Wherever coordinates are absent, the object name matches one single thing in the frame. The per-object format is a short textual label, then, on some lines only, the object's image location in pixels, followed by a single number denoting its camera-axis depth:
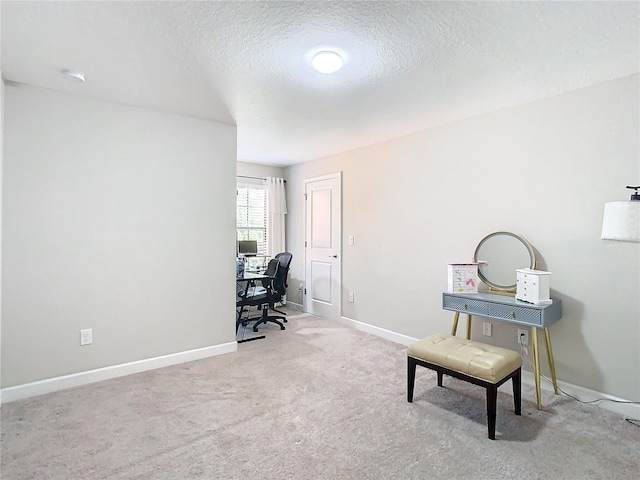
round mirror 2.95
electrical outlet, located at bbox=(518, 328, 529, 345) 2.94
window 5.54
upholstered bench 2.15
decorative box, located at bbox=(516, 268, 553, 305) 2.57
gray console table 2.51
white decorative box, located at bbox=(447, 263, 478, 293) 3.01
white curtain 5.64
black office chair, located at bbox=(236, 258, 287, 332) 4.37
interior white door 4.87
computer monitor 5.31
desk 4.16
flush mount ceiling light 2.14
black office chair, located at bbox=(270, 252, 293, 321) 4.75
